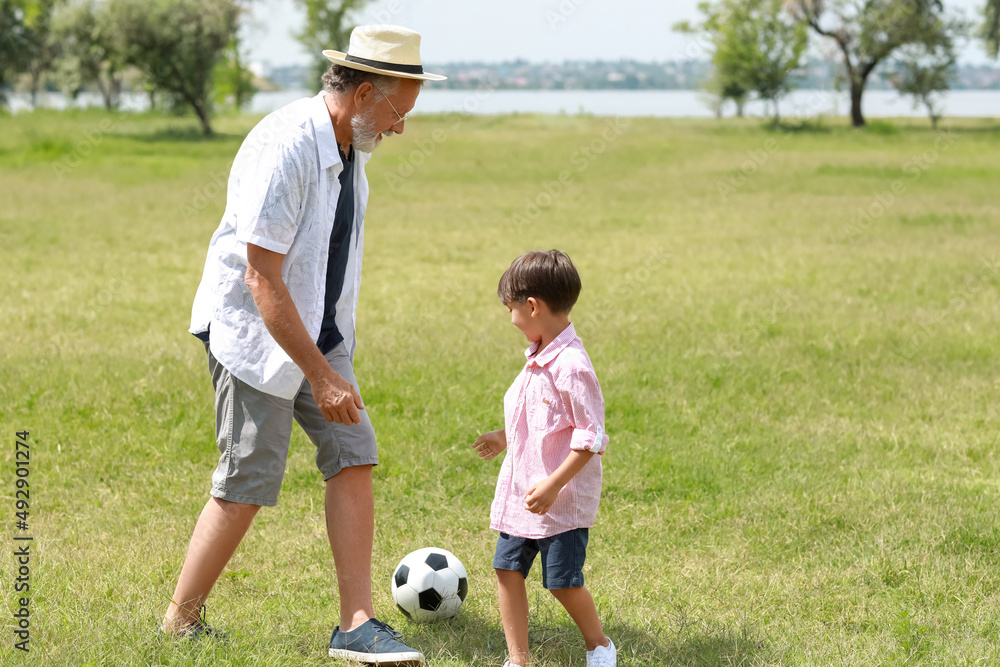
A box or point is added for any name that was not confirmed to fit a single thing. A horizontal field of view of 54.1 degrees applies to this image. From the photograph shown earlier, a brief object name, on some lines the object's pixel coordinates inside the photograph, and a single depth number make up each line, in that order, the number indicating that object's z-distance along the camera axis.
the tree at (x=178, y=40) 43.25
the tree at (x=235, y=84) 70.88
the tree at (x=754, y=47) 58.34
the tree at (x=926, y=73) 50.69
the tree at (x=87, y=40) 43.50
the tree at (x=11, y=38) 55.06
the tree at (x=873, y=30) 48.34
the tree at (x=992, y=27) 47.23
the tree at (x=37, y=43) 47.23
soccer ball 3.74
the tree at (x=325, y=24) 57.62
